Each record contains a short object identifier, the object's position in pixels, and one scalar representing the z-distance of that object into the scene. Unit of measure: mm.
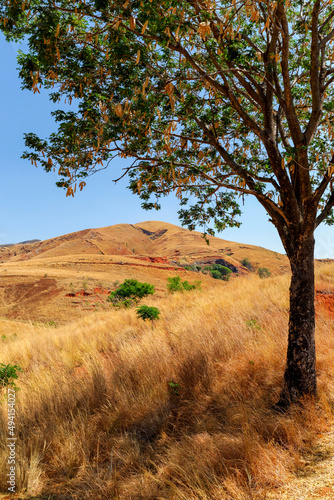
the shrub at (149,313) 11398
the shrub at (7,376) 7031
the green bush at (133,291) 21344
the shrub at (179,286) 19991
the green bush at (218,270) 61556
